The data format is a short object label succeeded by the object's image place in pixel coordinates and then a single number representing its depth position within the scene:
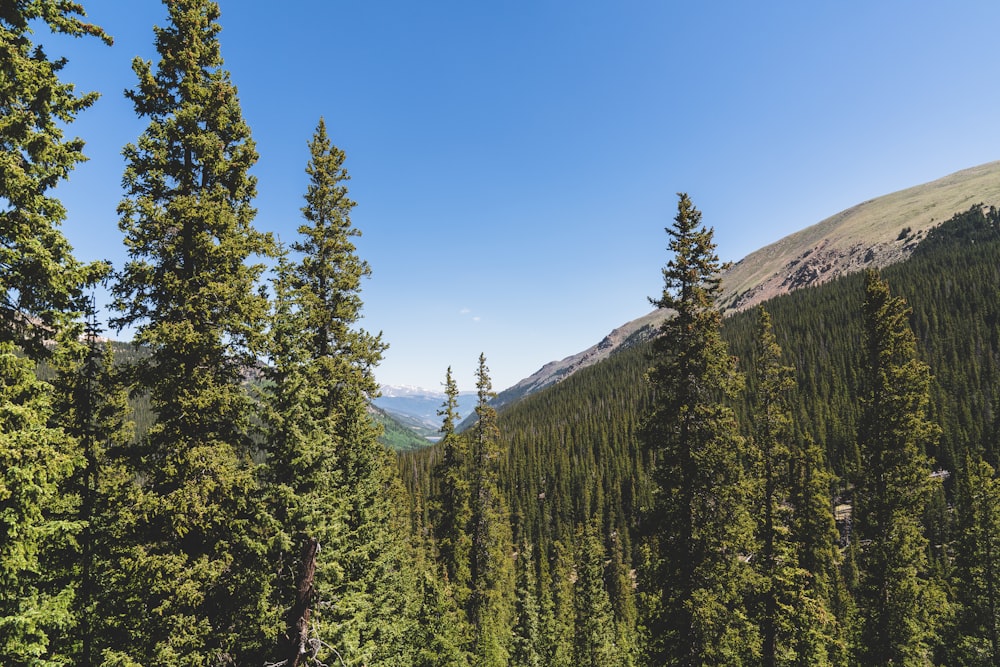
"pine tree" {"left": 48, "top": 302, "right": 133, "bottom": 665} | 10.54
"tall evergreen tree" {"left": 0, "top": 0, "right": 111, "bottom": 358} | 8.02
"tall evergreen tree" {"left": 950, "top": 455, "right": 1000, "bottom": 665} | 28.50
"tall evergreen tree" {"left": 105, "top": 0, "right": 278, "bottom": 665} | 9.52
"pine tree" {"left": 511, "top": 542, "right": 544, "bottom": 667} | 36.16
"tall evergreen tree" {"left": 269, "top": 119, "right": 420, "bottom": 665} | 12.52
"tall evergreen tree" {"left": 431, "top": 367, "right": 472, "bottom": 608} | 29.83
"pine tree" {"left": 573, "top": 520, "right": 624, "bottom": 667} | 35.00
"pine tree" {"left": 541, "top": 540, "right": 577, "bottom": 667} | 41.56
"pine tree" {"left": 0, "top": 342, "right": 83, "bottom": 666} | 7.49
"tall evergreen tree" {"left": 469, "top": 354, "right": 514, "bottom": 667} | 30.00
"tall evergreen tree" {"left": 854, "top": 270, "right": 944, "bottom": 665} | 20.14
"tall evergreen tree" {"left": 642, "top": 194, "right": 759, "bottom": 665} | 15.32
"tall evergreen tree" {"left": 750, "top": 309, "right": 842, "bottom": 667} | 19.24
